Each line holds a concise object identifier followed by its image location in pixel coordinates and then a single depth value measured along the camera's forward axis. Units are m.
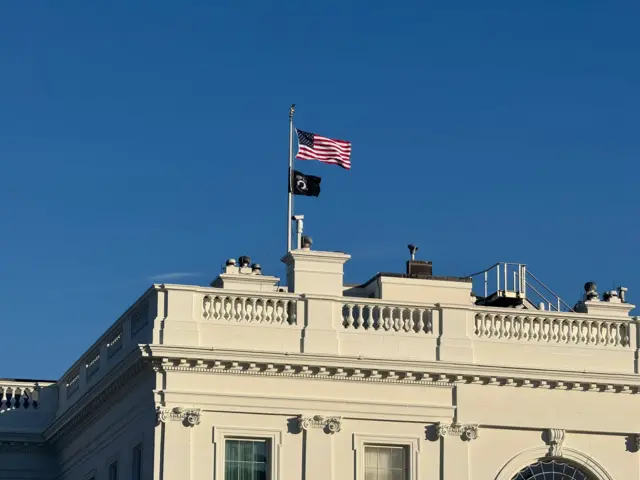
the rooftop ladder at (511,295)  59.09
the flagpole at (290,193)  55.03
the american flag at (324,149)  55.56
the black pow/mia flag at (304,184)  56.16
